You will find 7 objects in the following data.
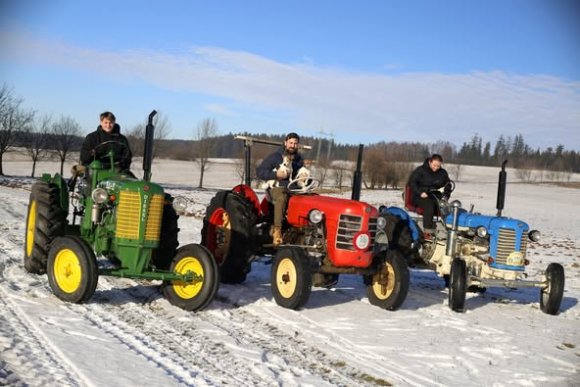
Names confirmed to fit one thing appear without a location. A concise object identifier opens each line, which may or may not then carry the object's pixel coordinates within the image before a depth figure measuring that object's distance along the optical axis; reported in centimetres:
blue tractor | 752
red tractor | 674
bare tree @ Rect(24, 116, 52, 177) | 4698
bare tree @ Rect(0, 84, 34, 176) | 4297
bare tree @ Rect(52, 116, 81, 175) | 4800
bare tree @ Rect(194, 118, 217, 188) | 5547
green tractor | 605
